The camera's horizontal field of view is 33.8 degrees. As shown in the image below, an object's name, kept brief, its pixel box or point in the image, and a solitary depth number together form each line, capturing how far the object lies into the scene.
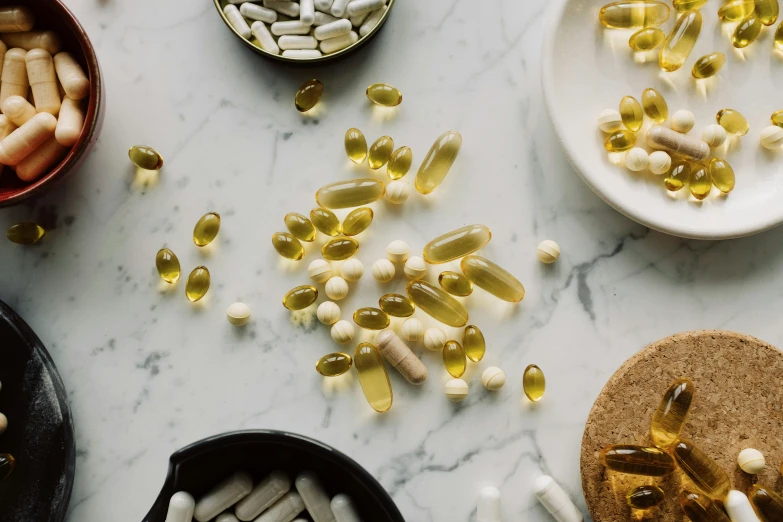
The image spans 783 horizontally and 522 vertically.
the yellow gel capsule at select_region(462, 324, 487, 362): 0.43
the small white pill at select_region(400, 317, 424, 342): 0.43
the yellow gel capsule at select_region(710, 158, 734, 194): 0.43
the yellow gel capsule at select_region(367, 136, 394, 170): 0.43
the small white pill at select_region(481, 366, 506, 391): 0.43
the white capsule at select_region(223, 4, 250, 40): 0.43
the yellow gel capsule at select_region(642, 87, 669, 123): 0.43
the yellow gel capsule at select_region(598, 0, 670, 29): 0.43
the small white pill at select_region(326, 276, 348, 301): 0.43
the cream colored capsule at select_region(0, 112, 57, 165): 0.41
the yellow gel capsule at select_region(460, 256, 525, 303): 0.43
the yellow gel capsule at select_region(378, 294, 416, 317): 0.43
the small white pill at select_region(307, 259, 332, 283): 0.43
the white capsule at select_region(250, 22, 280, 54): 0.43
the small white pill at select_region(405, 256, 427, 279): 0.43
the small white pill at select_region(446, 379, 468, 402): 0.43
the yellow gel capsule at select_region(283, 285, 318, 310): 0.43
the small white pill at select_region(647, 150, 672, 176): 0.43
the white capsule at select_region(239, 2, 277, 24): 0.43
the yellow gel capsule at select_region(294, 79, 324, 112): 0.43
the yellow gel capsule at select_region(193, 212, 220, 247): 0.43
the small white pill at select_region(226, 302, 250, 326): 0.43
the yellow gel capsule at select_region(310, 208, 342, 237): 0.43
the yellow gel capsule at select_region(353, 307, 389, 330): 0.43
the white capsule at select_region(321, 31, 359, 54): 0.43
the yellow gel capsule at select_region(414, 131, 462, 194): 0.43
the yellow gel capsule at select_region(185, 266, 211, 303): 0.43
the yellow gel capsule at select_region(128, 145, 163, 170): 0.43
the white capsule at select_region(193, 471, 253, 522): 0.41
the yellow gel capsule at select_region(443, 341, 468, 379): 0.43
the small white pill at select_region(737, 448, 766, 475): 0.42
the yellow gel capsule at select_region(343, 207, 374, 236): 0.43
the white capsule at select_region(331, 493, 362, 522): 0.41
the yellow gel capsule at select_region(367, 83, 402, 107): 0.43
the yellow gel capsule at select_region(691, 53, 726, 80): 0.43
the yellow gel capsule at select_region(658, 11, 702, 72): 0.43
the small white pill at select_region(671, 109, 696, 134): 0.43
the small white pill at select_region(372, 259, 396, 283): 0.43
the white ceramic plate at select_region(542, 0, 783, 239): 0.43
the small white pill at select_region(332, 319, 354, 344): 0.43
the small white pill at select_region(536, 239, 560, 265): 0.43
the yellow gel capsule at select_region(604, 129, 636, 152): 0.43
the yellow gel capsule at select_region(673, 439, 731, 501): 0.41
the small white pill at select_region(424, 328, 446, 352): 0.43
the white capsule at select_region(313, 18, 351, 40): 0.43
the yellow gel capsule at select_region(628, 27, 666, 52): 0.43
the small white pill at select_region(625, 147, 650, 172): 0.43
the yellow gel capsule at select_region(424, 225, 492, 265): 0.43
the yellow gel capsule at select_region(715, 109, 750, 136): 0.43
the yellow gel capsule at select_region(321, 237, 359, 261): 0.43
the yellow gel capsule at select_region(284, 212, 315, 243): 0.43
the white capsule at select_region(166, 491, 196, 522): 0.41
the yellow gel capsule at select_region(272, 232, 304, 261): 0.43
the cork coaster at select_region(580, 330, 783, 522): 0.42
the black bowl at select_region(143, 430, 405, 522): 0.40
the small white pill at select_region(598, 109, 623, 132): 0.43
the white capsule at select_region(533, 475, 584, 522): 0.42
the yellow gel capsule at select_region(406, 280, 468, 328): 0.43
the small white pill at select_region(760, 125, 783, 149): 0.43
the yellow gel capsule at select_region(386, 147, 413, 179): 0.43
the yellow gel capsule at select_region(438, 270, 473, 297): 0.43
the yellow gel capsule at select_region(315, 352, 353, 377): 0.43
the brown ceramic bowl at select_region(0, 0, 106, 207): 0.41
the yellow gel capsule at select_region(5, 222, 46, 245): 0.43
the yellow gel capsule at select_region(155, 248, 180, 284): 0.43
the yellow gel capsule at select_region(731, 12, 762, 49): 0.43
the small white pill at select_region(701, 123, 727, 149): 0.43
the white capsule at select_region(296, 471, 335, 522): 0.41
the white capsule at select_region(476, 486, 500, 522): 0.42
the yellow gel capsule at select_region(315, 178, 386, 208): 0.43
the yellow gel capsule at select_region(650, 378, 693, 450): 0.42
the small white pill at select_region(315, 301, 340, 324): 0.43
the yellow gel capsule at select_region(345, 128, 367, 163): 0.43
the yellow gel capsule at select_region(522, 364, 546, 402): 0.43
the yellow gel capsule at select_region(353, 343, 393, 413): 0.43
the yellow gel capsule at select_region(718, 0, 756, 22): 0.43
